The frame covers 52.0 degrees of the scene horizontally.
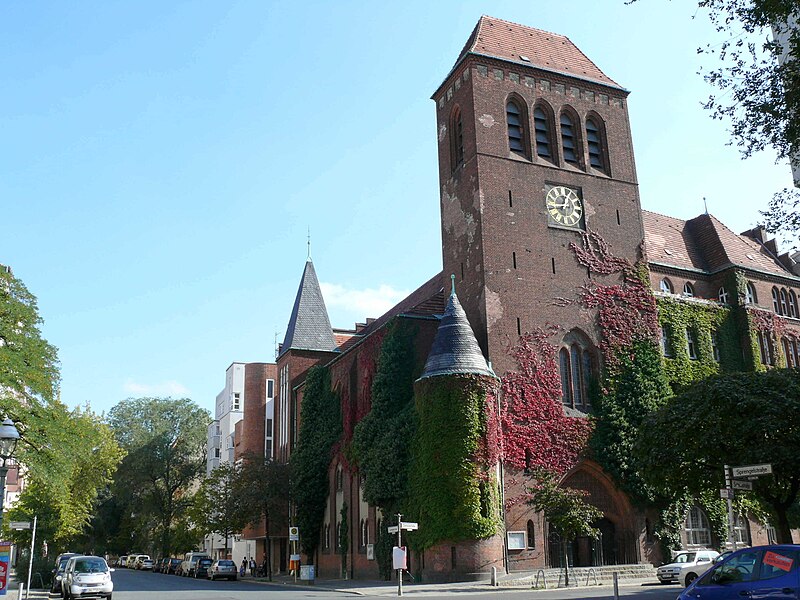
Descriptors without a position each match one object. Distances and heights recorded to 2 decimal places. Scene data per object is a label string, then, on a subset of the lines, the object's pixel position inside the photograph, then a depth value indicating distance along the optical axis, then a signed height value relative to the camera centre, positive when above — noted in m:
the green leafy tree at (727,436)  24.56 +3.21
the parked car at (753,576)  12.80 -0.52
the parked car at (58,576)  31.42 -0.53
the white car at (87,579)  27.44 -0.61
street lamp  16.58 +2.43
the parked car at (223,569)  52.00 -0.76
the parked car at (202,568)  55.84 -0.67
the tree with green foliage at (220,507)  50.97 +3.13
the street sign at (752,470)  19.97 +1.71
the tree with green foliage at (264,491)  50.38 +3.83
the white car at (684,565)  29.09 -0.72
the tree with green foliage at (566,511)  32.56 +1.43
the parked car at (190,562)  57.69 -0.28
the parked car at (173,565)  66.02 -0.51
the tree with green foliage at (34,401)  30.34 +5.92
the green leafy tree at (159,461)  79.62 +9.26
